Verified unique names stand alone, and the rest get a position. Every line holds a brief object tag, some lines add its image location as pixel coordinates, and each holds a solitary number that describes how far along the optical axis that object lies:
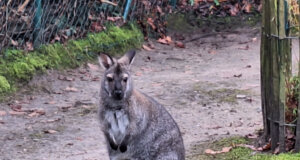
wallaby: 10.85
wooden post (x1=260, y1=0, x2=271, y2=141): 11.48
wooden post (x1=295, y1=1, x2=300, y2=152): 10.93
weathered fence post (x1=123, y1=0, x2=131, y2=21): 22.28
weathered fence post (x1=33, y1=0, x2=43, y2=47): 18.89
